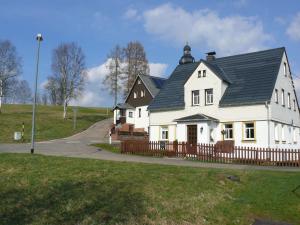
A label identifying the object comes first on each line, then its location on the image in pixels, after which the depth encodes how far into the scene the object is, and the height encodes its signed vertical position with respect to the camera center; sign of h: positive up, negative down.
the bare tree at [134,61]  68.50 +15.48
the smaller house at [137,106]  57.14 +6.17
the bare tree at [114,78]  68.62 +12.25
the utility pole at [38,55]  23.95 +5.67
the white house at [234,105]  30.97 +3.82
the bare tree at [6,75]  61.06 +11.14
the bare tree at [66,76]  63.75 +11.64
